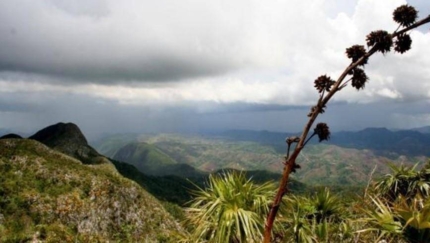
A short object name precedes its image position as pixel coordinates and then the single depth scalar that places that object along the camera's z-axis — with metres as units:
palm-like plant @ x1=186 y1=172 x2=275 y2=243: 11.40
